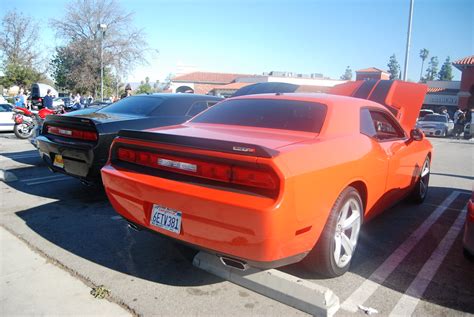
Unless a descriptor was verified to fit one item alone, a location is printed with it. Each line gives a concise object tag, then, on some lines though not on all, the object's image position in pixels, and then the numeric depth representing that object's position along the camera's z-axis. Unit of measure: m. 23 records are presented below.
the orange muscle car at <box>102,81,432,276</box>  2.31
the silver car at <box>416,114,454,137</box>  20.94
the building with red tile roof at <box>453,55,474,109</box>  32.66
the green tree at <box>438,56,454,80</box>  110.56
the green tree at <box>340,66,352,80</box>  148.05
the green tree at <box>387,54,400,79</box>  123.72
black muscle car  4.52
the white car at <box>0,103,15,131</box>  13.09
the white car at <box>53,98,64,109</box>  30.27
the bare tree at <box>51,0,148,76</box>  32.78
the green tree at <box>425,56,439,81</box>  125.56
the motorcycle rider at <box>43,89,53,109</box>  13.94
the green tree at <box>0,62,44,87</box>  34.75
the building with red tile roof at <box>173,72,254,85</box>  62.32
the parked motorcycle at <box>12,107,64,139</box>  11.50
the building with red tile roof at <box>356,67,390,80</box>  43.92
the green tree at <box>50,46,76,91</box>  34.22
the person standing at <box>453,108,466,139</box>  20.58
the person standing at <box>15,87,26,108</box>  16.73
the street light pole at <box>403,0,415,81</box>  18.25
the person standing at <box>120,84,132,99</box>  12.85
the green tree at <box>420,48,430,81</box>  117.95
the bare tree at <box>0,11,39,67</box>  36.31
